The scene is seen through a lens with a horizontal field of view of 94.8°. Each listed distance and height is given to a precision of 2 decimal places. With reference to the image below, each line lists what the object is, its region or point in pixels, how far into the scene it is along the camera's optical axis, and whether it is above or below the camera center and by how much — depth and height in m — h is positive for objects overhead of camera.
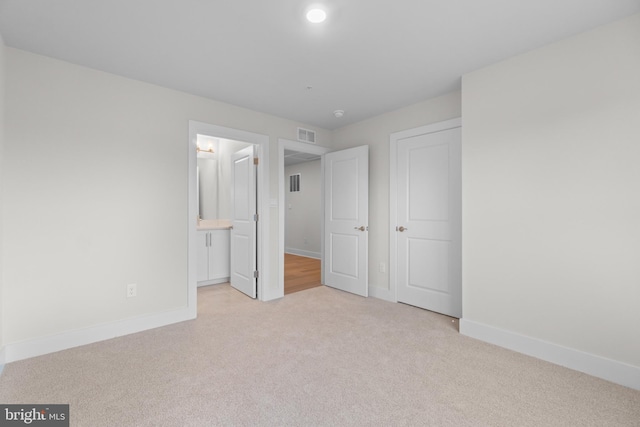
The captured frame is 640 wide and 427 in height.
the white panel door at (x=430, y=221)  3.15 -0.11
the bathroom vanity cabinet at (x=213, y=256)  4.38 -0.66
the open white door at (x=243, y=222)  3.83 -0.13
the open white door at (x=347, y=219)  3.96 -0.10
